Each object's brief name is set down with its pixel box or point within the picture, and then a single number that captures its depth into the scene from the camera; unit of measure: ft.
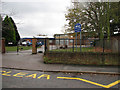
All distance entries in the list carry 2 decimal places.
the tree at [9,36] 107.69
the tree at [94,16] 40.37
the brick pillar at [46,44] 29.77
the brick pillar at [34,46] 39.47
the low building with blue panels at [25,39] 118.56
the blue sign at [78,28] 28.43
